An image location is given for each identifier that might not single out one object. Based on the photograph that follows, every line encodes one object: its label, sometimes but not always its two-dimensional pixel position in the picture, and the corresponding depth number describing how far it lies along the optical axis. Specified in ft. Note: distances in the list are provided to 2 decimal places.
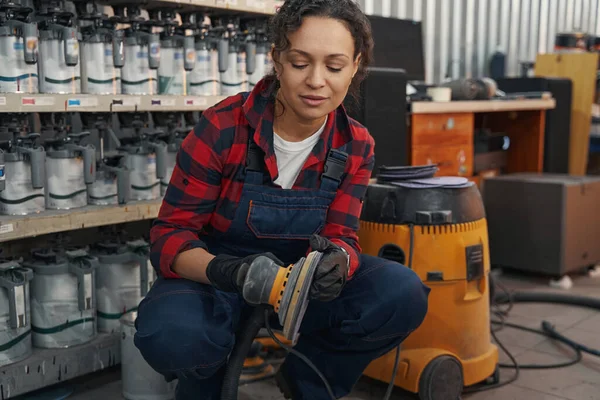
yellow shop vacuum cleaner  6.84
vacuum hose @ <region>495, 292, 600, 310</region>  10.27
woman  5.16
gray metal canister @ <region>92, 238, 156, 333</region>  7.74
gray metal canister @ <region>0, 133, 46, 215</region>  6.88
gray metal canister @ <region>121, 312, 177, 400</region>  6.95
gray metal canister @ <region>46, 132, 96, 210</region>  7.27
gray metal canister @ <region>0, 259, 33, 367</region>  6.68
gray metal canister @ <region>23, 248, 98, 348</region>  7.17
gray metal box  11.37
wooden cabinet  10.64
